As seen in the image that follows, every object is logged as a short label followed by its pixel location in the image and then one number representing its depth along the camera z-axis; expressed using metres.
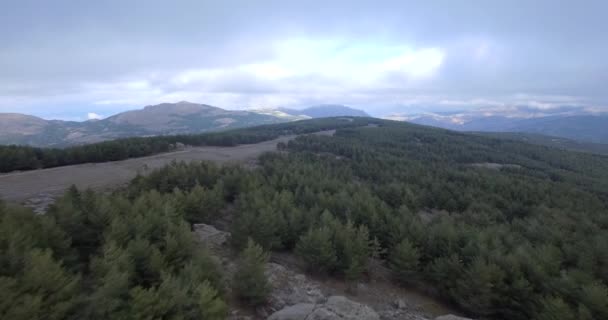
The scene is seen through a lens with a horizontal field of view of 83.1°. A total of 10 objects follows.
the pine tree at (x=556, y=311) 8.42
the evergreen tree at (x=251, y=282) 8.31
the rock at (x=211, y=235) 12.08
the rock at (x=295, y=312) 7.88
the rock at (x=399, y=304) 10.74
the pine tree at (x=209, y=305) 6.29
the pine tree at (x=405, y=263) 12.05
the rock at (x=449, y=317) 9.33
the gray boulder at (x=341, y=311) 8.08
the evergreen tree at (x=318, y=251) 11.23
